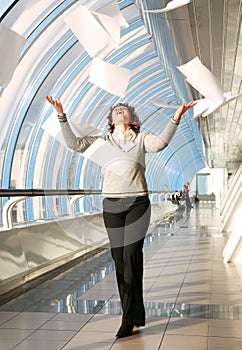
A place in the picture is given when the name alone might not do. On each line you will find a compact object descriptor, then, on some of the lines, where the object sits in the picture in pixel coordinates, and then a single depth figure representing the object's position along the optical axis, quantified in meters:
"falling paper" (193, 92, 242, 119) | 4.02
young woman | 4.70
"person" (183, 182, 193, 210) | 25.65
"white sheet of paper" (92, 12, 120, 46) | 3.48
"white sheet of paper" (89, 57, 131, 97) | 3.63
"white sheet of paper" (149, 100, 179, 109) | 4.02
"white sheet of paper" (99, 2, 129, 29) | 3.48
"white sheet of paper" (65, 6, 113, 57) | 3.46
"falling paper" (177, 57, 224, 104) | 3.90
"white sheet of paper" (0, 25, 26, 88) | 3.38
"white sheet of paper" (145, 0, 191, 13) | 3.64
